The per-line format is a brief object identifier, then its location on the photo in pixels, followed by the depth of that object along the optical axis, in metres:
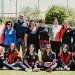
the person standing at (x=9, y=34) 8.76
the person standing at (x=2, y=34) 8.91
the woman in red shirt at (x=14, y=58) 8.57
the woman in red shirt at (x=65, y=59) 8.58
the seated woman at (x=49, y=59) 8.46
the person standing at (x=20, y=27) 8.96
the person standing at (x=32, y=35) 8.75
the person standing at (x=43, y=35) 8.74
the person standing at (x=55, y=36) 8.82
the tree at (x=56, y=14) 22.42
